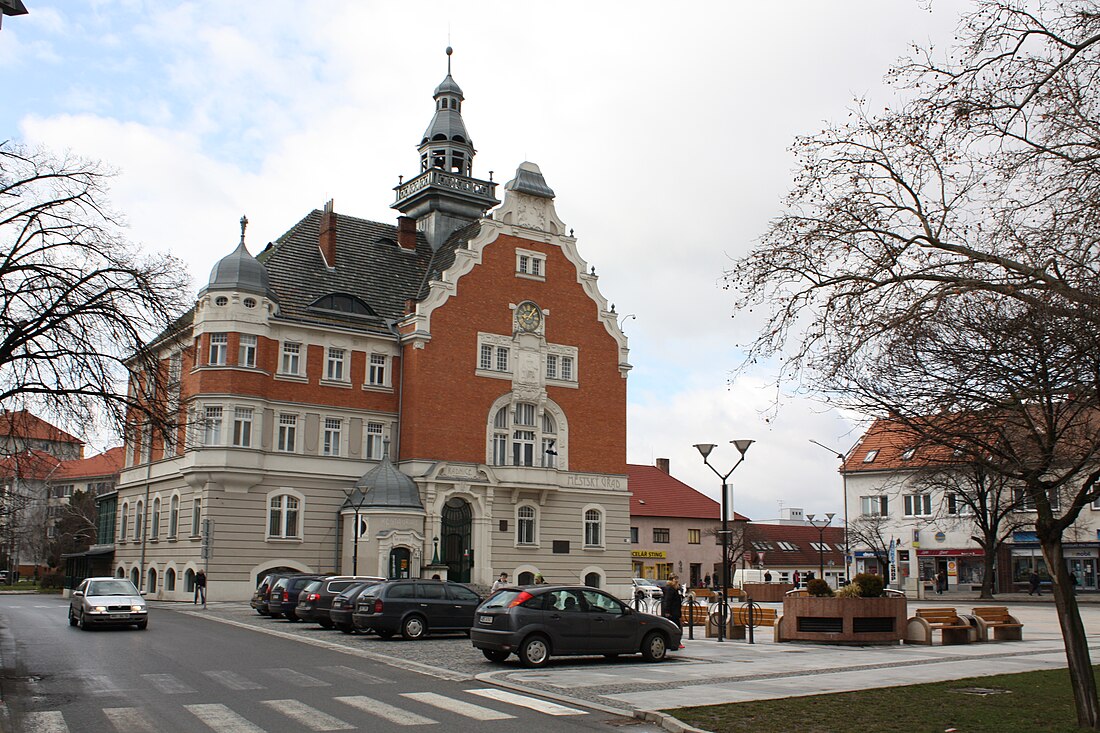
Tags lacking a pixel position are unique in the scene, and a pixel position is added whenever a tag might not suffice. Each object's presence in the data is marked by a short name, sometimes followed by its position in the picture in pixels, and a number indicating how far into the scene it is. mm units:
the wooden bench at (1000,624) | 28172
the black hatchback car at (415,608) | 26328
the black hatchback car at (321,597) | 30438
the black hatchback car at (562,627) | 20297
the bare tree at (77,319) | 19766
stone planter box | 25984
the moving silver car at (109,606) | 28188
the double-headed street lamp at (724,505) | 27172
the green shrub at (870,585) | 26359
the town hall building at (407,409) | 46312
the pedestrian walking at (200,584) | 42706
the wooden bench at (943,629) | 26453
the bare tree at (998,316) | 11234
